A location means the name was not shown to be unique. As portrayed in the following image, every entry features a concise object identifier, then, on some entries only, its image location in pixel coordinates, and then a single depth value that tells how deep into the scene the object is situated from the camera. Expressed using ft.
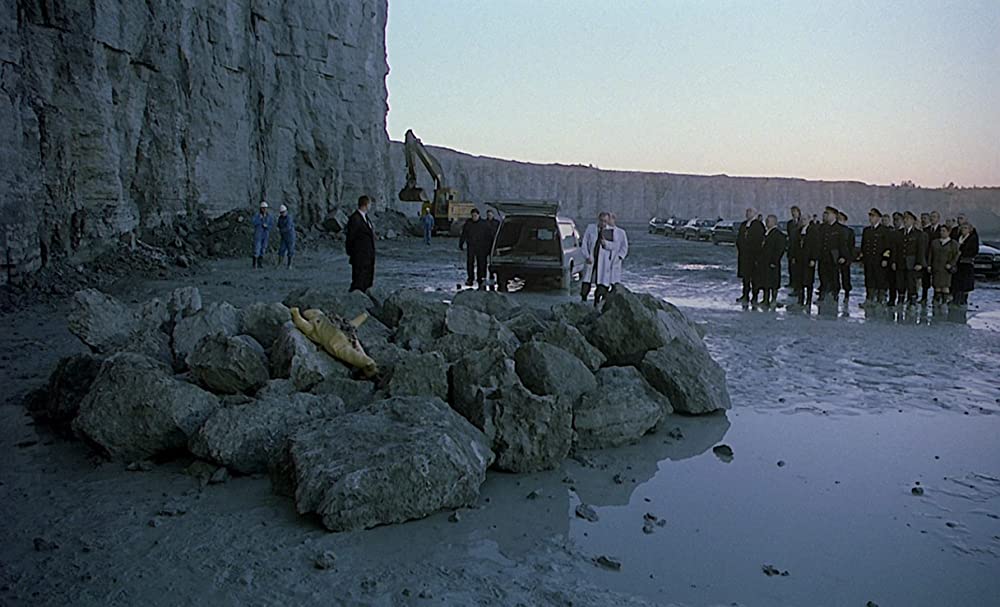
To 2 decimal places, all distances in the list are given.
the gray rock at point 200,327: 22.86
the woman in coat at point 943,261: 48.19
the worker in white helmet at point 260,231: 62.80
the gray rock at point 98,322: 23.66
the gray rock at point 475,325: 24.75
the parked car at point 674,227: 167.24
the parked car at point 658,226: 181.55
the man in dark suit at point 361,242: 36.58
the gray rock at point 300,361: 19.79
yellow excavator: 126.00
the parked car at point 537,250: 51.67
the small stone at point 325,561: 12.64
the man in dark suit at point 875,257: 50.08
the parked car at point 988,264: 73.46
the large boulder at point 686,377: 22.50
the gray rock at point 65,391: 19.74
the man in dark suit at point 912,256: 48.24
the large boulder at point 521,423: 17.70
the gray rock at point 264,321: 23.98
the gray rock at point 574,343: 23.94
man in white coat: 40.37
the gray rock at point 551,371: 20.70
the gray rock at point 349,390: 19.60
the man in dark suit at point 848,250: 47.91
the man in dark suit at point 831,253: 48.37
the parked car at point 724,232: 137.61
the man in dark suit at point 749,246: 48.70
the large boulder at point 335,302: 27.00
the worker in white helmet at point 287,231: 65.16
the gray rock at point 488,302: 31.60
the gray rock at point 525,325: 27.00
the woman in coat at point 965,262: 49.08
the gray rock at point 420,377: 19.40
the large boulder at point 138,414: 17.43
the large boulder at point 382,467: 14.25
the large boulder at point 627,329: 25.02
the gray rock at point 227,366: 19.97
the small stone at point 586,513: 15.33
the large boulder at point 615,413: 19.72
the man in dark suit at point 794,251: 49.49
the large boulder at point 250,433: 16.84
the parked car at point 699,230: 149.89
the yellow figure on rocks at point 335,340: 21.38
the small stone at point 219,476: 16.42
